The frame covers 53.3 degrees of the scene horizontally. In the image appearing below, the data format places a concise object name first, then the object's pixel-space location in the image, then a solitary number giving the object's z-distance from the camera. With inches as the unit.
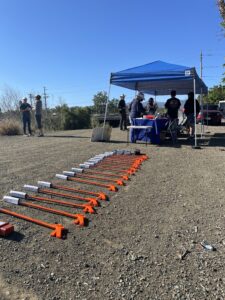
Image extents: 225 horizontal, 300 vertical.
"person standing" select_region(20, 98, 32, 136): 402.5
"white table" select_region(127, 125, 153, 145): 296.8
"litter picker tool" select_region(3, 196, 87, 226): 102.7
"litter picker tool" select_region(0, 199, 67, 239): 94.1
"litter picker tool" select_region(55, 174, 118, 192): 140.0
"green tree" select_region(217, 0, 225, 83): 262.6
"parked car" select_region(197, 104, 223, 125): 624.3
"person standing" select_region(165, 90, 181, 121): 308.8
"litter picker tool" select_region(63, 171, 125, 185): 150.6
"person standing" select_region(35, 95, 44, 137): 392.4
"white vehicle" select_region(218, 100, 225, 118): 856.1
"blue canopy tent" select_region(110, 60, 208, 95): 268.8
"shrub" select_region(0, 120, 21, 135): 456.7
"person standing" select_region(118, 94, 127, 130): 455.2
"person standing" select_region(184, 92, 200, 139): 325.6
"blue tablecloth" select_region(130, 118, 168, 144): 302.4
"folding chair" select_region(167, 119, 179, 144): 313.8
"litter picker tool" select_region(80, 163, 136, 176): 172.6
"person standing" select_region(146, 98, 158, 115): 419.4
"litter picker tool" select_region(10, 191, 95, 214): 113.4
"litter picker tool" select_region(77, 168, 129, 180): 160.1
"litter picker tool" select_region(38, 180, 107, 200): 127.6
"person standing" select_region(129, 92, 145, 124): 330.2
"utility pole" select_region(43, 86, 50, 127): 597.6
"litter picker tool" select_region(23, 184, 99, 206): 120.8
